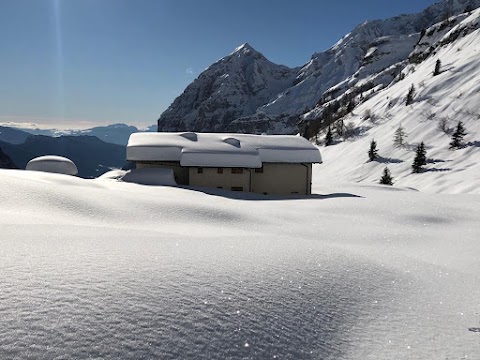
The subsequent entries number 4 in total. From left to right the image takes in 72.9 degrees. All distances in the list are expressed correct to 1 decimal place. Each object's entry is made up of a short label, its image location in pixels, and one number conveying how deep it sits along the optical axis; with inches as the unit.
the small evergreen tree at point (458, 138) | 1583.4
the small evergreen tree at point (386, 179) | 1419.8
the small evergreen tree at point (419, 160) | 1490.8
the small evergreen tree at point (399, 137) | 1833.2
